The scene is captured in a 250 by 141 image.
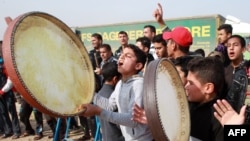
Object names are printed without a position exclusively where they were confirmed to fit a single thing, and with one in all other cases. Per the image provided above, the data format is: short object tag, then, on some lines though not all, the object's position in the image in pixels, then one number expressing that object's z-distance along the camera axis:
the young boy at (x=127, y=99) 2.14
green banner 9.92
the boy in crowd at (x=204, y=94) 1.88
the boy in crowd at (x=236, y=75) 2.88
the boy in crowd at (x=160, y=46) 3.74
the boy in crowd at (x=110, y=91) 3.02
